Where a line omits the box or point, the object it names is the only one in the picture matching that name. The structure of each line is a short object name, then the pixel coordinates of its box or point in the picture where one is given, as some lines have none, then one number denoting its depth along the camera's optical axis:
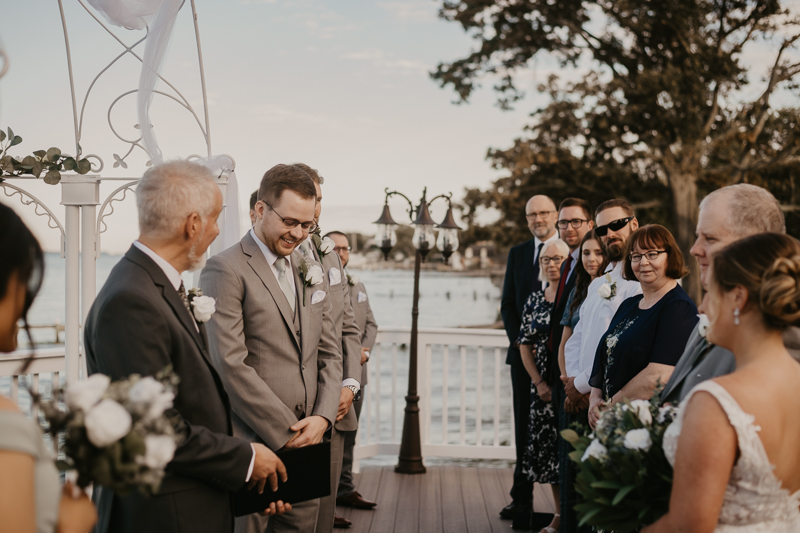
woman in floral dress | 3.88
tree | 11.11
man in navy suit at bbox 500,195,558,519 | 4.28
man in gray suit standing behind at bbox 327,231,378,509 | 4.50
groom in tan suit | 2.35
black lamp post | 5.29
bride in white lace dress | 1.37
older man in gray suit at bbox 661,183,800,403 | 1.88
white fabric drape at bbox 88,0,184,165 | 3.07
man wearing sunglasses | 3.12
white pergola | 3.19
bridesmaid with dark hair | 1.08
